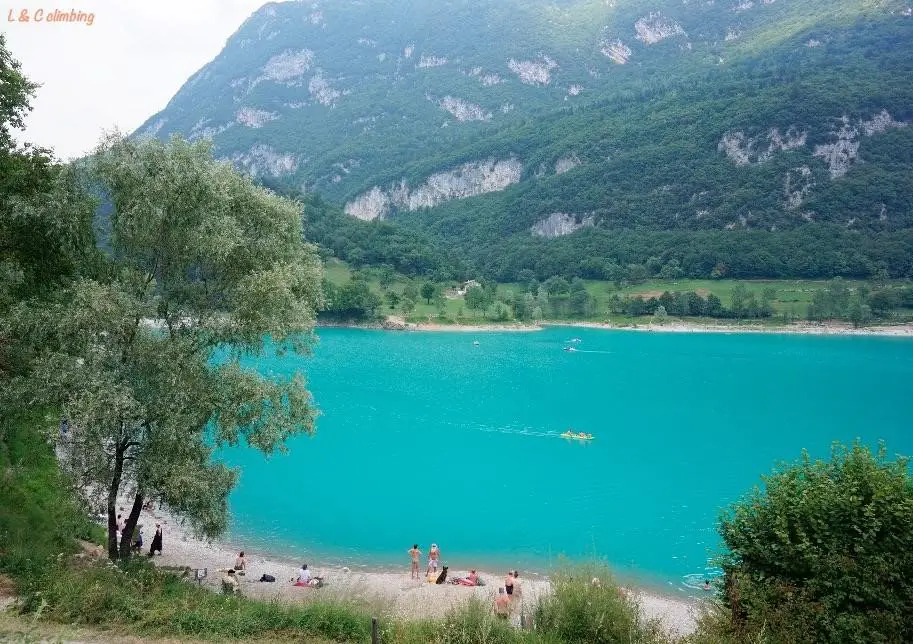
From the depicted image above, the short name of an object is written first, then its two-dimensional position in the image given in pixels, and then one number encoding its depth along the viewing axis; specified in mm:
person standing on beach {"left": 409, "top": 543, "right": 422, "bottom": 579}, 24389
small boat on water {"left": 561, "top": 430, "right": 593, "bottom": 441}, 53647
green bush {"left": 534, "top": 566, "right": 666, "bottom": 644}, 12664
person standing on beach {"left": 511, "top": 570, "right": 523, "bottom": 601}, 19672
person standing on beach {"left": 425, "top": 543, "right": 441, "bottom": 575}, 24516
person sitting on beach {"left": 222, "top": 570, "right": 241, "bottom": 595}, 18077
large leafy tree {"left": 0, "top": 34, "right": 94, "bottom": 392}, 16250
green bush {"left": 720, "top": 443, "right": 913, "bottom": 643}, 12234
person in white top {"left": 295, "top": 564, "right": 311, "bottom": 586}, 22031
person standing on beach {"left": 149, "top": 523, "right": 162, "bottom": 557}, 23328
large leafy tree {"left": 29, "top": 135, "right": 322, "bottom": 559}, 15359
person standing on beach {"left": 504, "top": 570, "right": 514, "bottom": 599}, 20172
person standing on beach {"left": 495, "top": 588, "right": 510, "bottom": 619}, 17125
